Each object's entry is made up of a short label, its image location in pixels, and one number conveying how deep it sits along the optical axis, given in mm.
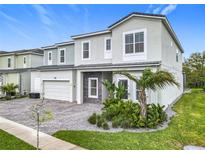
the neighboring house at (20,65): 24031
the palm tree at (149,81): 9014
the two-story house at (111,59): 13070
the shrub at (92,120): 9602
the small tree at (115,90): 12500
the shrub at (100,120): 9134
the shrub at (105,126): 8801
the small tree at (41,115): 6902
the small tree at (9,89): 21702
